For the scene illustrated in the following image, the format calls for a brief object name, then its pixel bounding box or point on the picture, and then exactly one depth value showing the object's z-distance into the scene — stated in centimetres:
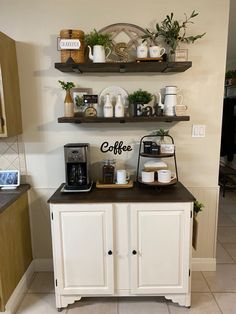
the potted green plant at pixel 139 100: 213
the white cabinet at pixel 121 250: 189
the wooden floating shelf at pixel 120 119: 207
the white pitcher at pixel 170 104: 212
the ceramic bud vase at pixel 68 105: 214
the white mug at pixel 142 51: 204
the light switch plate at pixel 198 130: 229
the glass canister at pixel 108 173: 220
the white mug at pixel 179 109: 212
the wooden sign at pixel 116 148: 234
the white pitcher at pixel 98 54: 201
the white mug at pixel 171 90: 212
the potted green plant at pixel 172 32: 206
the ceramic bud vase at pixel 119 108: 212
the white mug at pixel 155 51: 204
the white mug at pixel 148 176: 210
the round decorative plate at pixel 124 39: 215
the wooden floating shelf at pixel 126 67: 199
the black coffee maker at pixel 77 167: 209
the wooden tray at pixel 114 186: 215
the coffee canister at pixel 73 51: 199
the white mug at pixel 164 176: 207
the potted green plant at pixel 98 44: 201
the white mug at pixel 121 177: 218
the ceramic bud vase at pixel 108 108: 213
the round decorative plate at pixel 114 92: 225
